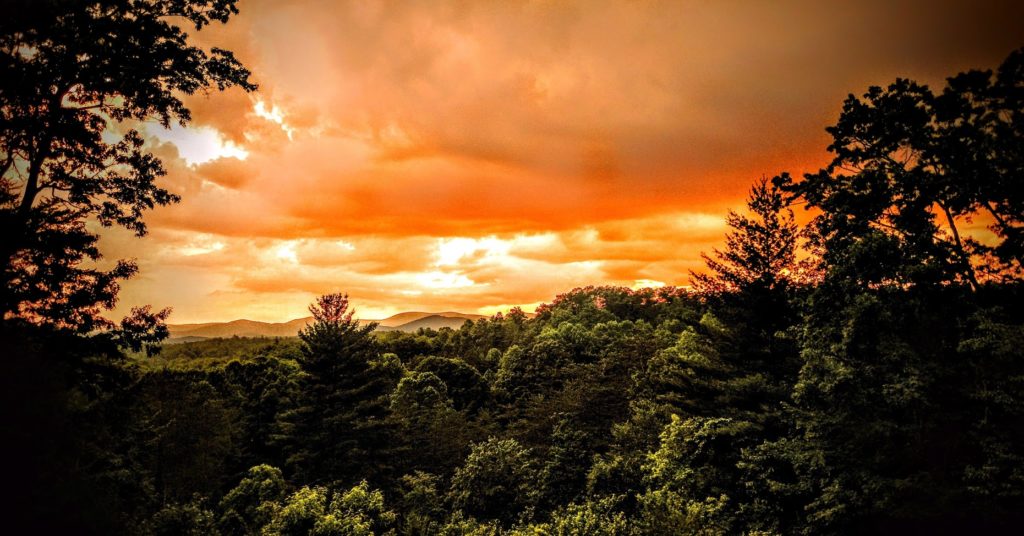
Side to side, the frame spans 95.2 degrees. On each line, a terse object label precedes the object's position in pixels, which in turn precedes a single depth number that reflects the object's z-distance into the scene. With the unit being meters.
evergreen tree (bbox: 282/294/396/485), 30.05
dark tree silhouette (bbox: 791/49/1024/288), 13.00
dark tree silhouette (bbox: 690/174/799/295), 20.86
